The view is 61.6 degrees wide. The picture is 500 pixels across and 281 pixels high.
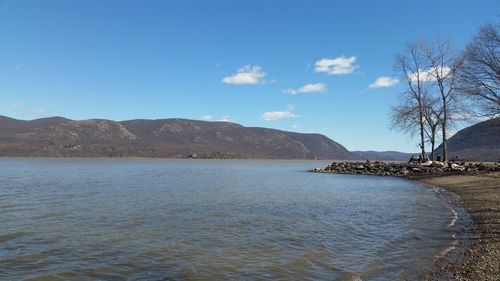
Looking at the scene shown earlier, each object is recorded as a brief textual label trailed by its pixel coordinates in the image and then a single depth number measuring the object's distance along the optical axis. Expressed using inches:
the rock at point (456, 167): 1938.1
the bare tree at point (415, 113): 2421.6
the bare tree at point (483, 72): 1405.0
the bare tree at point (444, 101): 2198.8
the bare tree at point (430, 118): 2342.5
